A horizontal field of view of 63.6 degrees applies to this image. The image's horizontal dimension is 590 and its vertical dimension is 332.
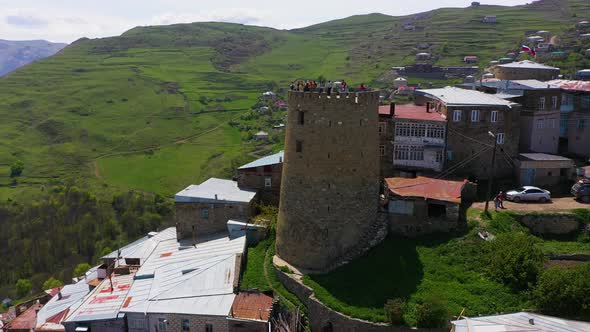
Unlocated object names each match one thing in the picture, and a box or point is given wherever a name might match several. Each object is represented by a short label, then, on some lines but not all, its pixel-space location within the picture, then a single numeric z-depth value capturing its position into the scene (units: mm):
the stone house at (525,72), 49906
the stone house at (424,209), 30875
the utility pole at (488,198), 32156
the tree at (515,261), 25891
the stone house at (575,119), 42594
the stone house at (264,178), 39625
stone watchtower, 28859
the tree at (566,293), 23609
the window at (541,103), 40656
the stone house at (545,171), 36312
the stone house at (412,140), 37312
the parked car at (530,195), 33812
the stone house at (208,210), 36750
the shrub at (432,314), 24250
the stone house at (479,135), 36938
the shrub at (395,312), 24609
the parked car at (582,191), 33031
